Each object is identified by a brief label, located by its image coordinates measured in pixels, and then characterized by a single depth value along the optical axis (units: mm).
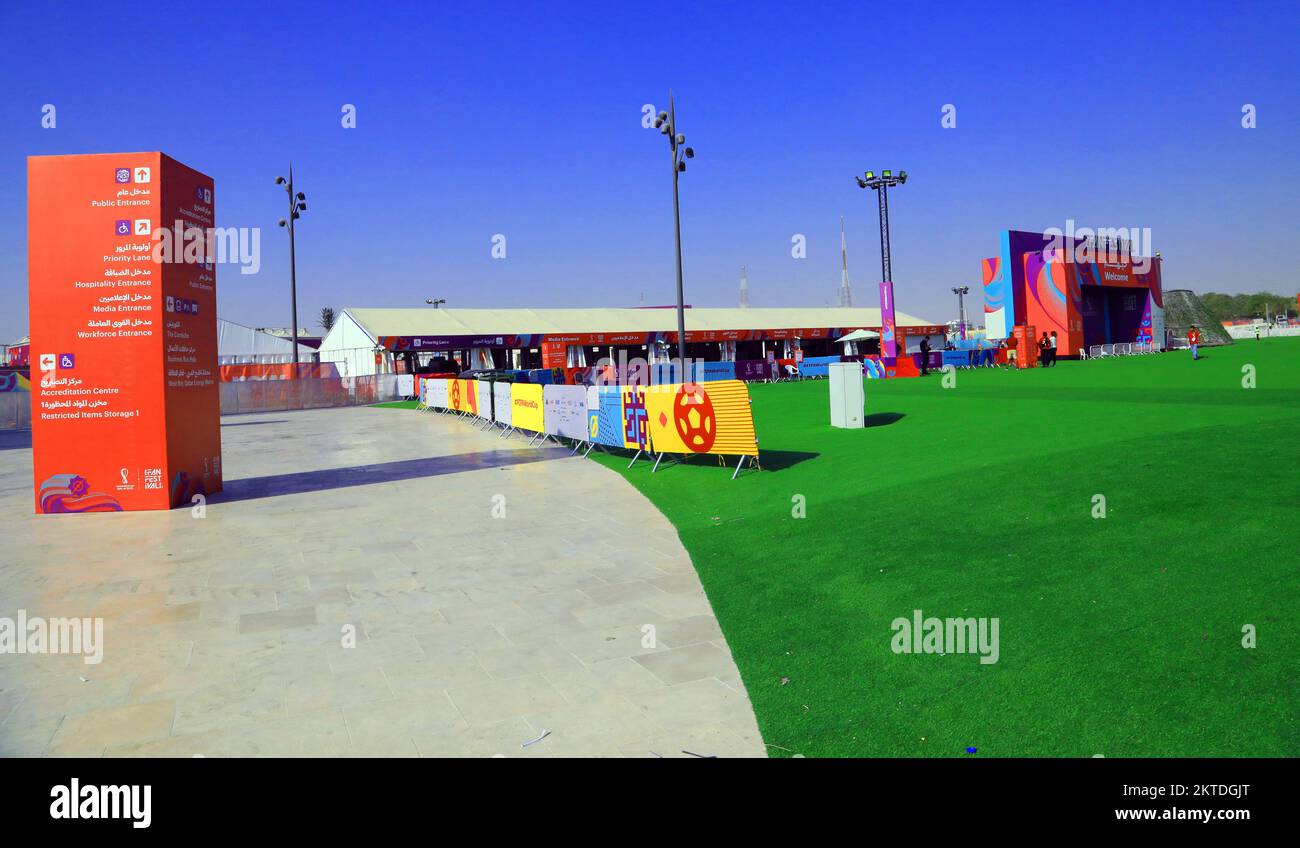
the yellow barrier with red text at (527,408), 20094
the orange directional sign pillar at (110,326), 11742
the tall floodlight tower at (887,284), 44875
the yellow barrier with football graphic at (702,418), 12398
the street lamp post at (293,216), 34944
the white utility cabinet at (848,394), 15922
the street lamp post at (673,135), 21016
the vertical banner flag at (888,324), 44538
